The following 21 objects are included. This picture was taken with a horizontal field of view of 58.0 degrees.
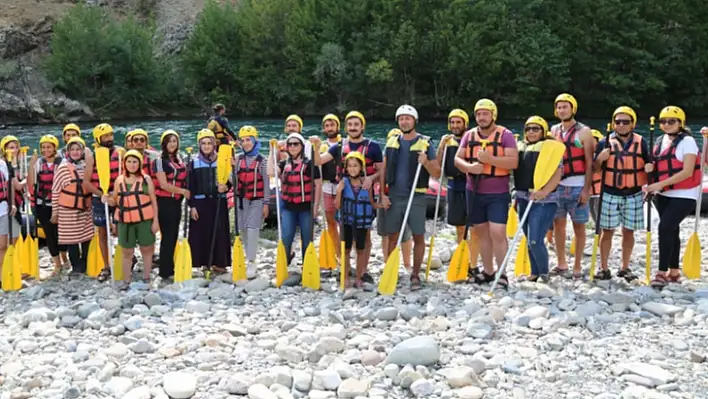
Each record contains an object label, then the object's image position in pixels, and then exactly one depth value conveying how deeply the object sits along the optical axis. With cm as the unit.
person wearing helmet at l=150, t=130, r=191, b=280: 637
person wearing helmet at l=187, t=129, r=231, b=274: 646
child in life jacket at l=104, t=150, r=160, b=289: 611
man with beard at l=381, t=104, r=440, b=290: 585
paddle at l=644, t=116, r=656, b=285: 577
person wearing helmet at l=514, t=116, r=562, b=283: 574
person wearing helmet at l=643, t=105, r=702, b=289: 553
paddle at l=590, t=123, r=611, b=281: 594
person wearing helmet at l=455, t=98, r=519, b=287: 566
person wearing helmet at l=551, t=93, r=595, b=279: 588
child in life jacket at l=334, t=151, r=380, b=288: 587
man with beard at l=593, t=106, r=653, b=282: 577
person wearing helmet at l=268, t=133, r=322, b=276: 636
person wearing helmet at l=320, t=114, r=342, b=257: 680
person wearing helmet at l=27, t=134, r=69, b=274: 670
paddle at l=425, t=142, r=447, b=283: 616
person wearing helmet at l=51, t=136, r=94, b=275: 646
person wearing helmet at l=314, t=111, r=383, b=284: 610
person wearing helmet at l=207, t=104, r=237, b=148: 964
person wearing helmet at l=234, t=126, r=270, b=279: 662
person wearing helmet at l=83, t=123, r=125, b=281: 649
